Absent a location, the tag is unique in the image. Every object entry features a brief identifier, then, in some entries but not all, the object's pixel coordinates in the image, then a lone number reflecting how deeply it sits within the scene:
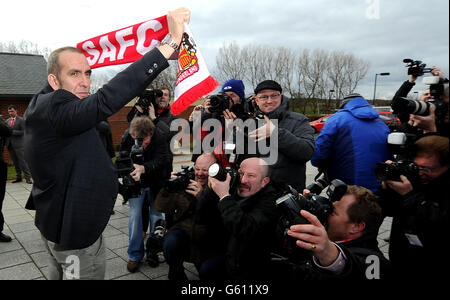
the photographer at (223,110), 2.67
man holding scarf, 1.38
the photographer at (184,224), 2.54
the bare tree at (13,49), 27.62
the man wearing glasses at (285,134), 2.43
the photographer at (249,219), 2.04
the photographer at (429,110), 0.88
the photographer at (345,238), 1.05
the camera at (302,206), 1.23
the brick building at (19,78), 13.93
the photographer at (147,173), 3.08
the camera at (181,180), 2.57
